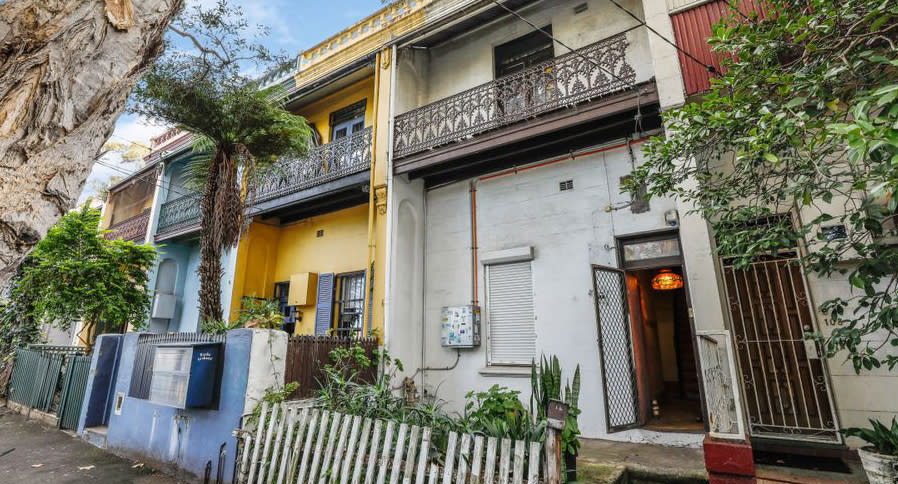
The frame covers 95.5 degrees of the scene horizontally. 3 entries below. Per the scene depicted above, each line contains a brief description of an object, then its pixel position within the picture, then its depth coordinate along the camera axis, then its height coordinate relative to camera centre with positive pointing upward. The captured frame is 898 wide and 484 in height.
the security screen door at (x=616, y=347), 5.85 -0.09
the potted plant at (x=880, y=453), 3.24 -0.92
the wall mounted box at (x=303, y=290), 10.04 +1.32
